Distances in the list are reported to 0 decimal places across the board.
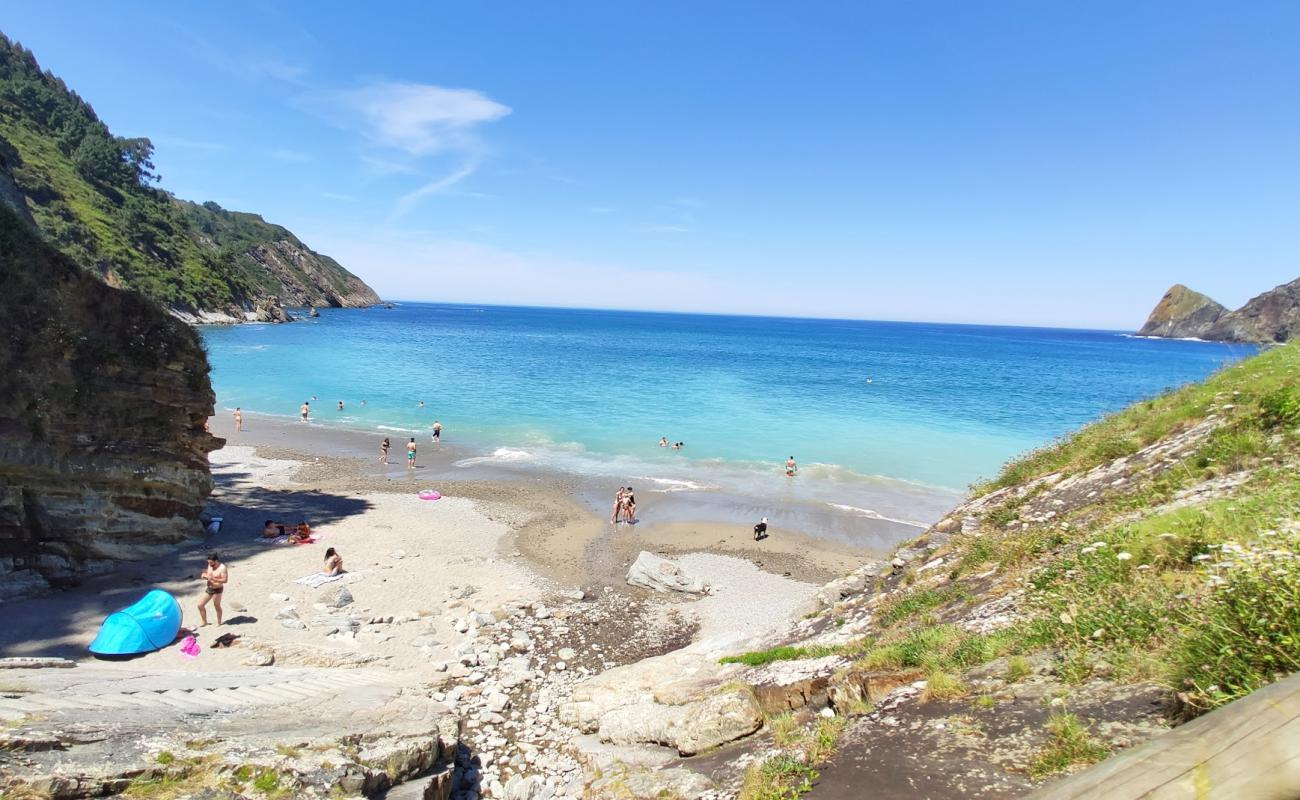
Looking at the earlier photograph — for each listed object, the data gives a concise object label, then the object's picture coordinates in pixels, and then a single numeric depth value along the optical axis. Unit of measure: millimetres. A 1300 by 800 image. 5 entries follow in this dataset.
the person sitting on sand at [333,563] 16469
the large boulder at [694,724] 7449
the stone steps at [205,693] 6556
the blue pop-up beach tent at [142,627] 11883
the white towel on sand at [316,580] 15867
